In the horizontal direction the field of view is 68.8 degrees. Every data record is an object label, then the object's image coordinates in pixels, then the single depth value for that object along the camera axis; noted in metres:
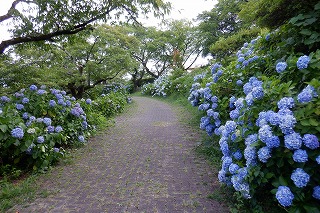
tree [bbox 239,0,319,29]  3.38
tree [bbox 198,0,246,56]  18.47
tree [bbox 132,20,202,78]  26.45
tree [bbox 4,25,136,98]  7.40
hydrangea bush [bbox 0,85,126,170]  3.45
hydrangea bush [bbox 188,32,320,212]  1.83
